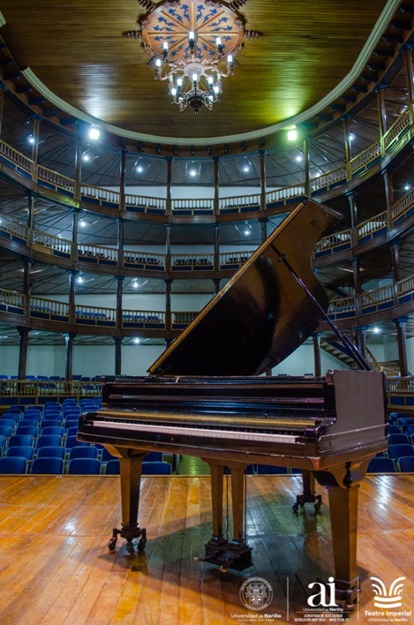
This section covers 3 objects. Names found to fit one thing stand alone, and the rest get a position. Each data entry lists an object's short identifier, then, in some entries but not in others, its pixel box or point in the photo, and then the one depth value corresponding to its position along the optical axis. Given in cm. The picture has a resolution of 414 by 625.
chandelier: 1062
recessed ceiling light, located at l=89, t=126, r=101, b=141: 1717
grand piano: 215
